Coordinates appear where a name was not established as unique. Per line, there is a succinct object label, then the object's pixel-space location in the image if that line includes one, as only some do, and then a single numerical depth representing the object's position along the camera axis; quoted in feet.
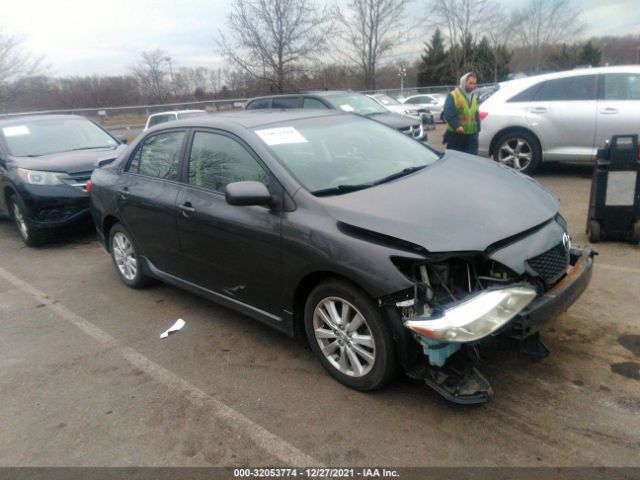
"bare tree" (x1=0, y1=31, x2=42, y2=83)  86.38
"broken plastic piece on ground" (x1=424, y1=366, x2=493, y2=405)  8.92
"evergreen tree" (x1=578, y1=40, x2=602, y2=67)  170.34
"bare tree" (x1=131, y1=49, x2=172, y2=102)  106.01
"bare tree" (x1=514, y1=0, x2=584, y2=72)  169.91
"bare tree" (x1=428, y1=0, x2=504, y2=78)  152.05
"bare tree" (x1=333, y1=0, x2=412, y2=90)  124.16
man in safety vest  24.54
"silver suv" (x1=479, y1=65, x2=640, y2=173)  24.75
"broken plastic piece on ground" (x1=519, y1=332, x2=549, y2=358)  9.49
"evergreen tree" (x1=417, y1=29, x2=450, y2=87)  162.67
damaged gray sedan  8.91
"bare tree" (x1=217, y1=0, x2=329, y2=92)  61.67
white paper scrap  13.48
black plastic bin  16.43
